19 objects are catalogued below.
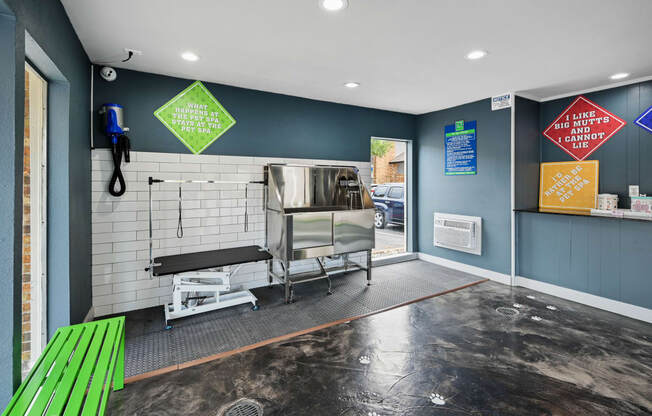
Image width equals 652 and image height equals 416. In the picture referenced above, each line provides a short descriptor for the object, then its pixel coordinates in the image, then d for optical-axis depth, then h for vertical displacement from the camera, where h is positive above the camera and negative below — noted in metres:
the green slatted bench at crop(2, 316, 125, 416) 1.23 -0.74
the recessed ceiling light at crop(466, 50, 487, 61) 2.85 +1.40
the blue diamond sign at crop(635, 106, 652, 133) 3.37 +0.94
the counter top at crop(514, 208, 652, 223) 3.19 -0.06
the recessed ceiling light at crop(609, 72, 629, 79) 3.29 +1.39
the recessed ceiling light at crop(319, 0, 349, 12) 2.06 +1.34
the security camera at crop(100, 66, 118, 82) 3.11 +1.32
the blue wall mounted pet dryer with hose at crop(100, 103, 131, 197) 3.05 +0.70
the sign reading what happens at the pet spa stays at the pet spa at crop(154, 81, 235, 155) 3.46 +1.02
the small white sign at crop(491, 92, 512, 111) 4.05 +1.39
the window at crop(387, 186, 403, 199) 7.23 +0.36
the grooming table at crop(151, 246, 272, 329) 3.03 -0.71
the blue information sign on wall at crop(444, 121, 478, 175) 4.59 +0.89
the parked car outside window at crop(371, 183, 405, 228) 7.29 +0.10
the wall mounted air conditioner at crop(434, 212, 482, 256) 4.55 -0.37
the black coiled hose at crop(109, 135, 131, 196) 3.13 +0.48
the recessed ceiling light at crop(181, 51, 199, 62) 2.88 +1.40
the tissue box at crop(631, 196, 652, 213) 3.26 +0.04
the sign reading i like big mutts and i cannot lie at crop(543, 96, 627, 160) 3.69 +0.97
